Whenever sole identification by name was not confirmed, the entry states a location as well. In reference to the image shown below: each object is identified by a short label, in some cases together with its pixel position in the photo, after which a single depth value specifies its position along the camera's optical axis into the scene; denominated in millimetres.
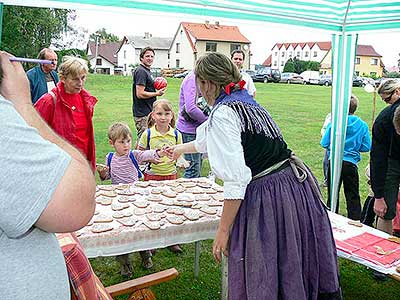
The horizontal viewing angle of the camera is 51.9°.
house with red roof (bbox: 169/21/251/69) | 25344
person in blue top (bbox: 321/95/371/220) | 3896
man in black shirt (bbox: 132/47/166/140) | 4539
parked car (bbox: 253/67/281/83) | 25008
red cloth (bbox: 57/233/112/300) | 1030
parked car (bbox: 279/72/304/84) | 27469
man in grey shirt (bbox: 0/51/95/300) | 644
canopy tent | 3141
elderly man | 4074
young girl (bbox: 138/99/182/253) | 3186
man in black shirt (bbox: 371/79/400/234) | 2594
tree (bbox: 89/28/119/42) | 49141
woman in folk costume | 1721
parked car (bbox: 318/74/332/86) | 25320
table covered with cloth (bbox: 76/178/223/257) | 1925
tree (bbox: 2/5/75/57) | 14047
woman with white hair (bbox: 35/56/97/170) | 2877
